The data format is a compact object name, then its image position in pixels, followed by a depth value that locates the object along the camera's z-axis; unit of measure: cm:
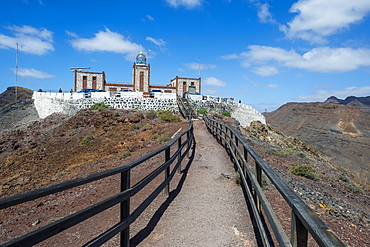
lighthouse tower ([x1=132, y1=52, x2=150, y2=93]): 4947
